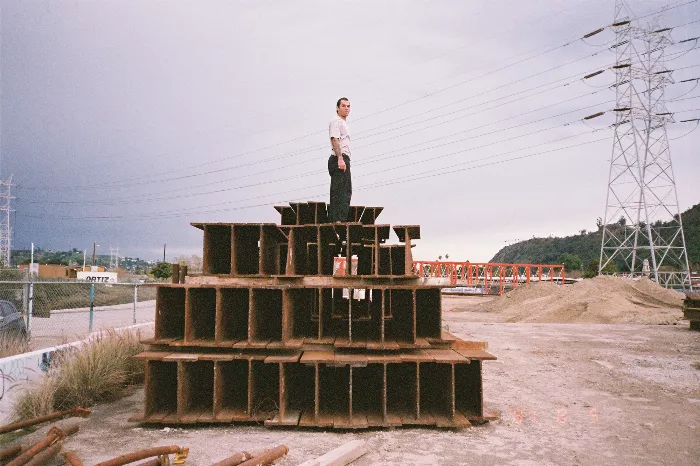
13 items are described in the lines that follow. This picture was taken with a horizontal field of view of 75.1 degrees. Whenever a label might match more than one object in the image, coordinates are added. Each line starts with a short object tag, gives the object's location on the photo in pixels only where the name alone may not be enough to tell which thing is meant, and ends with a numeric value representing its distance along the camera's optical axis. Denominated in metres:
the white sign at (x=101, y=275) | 46.27
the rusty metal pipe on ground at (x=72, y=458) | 3.52
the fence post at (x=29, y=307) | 9.46
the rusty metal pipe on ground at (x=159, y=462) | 3.79
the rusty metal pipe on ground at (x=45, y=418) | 4.49
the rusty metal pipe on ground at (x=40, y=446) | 3.56
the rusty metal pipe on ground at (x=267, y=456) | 3.79
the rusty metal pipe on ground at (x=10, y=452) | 3.70
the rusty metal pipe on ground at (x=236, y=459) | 3.75
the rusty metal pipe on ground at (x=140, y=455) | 3.64
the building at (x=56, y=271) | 46.00
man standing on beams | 6.36
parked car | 8.42
